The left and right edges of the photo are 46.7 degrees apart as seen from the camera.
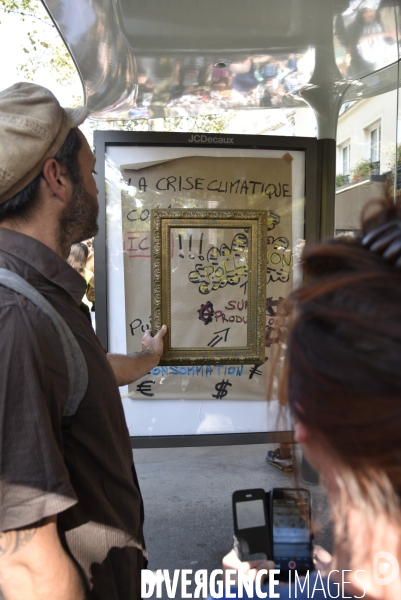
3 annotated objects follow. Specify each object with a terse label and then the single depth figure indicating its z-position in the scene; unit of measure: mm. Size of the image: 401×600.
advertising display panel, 2619
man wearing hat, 982
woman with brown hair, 497
